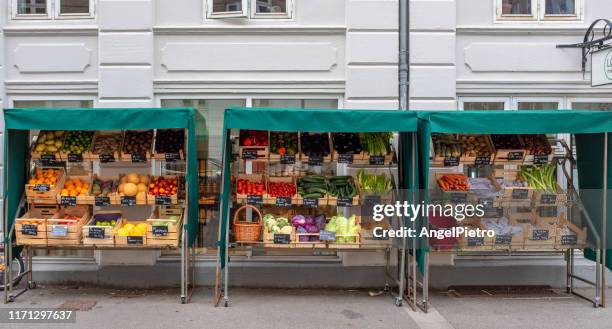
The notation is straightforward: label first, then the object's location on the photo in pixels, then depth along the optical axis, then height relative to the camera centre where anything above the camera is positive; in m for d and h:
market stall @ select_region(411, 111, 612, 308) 6.98 -0.44
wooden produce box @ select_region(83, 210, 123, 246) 6.84 -0.98
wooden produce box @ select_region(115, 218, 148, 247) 6.82 -1.04
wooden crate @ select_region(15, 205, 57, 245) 6.84 -0.94
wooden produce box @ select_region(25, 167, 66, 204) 6.96 -0.45
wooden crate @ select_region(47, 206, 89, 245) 6.82 -0.94
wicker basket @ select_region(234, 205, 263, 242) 6.96 -0.95
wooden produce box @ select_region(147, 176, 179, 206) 6.99 -0.53
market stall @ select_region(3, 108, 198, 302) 6.53 -0.34
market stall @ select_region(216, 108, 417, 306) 6.86 -0.36
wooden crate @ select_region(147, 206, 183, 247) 6.79 -0.95
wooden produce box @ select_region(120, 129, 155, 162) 7.08 +0.04
